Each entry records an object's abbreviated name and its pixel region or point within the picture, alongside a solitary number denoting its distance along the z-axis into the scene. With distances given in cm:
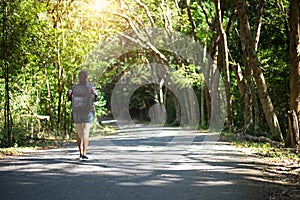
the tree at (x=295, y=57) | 1269
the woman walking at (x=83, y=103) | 959
